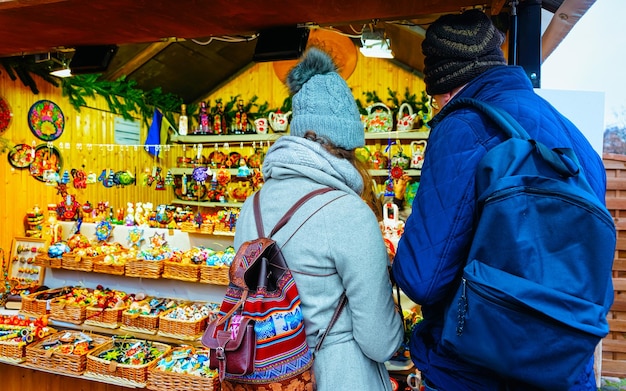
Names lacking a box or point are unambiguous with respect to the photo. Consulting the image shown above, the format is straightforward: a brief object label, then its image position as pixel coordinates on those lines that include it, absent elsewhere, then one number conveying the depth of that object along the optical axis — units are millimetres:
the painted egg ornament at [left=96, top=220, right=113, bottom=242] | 3219
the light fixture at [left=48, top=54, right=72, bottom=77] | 3057
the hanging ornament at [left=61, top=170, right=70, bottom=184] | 3584
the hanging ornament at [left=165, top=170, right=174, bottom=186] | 4176
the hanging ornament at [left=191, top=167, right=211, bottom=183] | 3738
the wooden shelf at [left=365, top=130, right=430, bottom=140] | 4531
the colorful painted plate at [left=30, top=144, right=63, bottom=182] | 3775
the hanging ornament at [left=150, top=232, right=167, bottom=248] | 3036
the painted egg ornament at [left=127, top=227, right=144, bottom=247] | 3135
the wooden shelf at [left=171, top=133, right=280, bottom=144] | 5137
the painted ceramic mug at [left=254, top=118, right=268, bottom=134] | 5191
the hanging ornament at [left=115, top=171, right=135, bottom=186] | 3721
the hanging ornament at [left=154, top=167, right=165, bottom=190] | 4098
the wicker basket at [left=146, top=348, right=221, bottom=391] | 2137
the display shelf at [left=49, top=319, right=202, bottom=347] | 2574
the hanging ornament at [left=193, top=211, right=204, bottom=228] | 3061
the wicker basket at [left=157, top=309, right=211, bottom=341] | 2434
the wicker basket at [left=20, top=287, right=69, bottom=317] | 2799
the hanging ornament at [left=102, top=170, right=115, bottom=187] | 3697
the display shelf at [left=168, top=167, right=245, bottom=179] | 5000
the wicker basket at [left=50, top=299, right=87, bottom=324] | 2682
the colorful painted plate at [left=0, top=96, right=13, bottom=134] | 3588
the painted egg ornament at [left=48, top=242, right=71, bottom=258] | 2953
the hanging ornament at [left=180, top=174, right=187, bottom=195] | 5062
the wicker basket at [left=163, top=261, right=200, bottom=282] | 2582
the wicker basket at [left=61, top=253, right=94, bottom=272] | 2852
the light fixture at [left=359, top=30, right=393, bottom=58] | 2291
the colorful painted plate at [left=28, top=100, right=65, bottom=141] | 3927
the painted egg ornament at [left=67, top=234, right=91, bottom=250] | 3052
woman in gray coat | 1026
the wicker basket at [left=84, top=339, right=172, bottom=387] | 2281
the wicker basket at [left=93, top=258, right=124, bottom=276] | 2766
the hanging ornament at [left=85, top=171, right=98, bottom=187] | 3748
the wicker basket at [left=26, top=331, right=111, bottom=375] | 2402
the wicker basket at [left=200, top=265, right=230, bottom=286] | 2516
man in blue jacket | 816
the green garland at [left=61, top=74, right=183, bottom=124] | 4383
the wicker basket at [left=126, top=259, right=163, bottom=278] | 2672
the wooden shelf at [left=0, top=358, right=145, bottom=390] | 2300
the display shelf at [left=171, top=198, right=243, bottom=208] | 4984
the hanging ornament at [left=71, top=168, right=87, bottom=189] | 3660
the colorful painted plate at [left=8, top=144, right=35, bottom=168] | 3665
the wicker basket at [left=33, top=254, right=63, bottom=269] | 2943
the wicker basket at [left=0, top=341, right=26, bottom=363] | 2527
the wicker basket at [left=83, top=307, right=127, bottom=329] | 2639
